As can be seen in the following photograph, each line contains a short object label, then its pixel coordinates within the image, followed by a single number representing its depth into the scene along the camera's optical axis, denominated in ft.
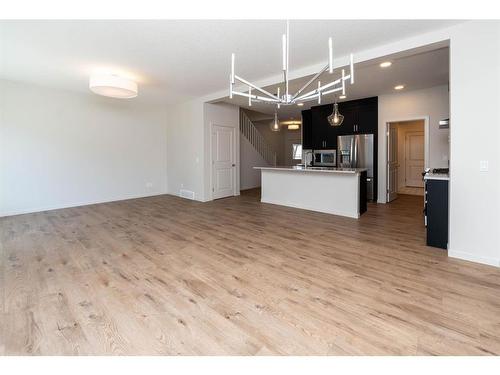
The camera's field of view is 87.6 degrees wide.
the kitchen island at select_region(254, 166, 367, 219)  16.48
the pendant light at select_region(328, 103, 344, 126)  15.56
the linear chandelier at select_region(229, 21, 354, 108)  7.88
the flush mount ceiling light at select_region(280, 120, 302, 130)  30.94
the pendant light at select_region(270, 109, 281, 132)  17.58
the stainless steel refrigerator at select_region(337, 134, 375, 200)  21.55
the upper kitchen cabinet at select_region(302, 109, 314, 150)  25.78
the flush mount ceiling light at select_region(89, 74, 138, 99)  14.39
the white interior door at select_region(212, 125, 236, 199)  23.15
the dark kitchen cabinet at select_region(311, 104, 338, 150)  23.95
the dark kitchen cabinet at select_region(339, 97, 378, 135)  21.30
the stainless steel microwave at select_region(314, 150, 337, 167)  24.05
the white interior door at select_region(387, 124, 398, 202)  21.18
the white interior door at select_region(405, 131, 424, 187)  29.76
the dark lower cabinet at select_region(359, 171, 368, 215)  16.81
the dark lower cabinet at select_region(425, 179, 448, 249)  10.47
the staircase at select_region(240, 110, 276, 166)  29.81
